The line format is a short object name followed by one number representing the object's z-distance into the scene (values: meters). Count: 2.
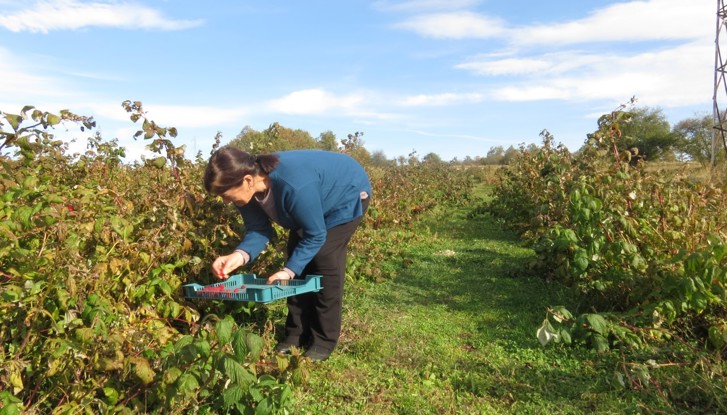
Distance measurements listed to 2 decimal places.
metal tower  16.03
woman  2.79
